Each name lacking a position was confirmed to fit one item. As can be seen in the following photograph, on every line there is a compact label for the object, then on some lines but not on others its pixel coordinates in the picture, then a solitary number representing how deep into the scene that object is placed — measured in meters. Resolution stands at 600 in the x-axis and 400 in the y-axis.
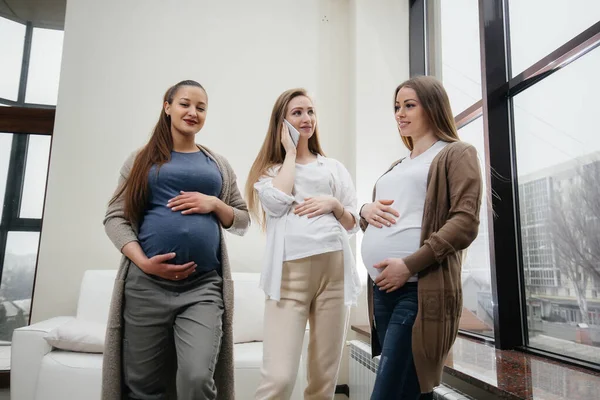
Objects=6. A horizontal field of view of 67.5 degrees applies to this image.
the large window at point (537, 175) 1.77
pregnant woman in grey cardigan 1.41
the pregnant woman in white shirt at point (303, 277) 1.57
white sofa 2.17
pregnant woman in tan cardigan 1.15
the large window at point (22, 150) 3.09
